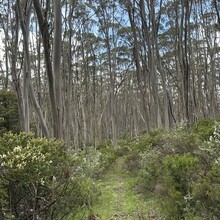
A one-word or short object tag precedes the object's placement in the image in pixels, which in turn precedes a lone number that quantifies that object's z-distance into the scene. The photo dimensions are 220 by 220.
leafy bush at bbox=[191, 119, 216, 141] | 7.24
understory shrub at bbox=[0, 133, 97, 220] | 3.36
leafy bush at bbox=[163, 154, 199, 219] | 4.05
